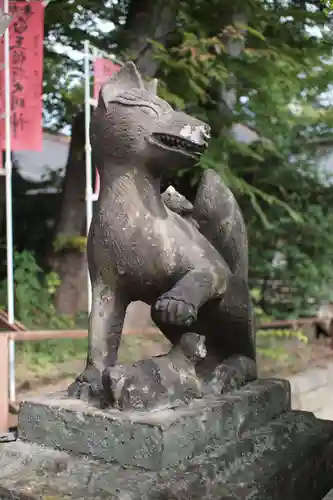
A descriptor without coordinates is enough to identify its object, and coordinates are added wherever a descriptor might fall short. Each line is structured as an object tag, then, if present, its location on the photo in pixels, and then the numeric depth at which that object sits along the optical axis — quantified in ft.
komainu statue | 4.53
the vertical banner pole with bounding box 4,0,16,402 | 11.41
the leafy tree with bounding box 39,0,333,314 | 15.21
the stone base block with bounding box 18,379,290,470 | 3.92
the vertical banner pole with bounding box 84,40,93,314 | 12.77
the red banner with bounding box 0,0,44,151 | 12.84
